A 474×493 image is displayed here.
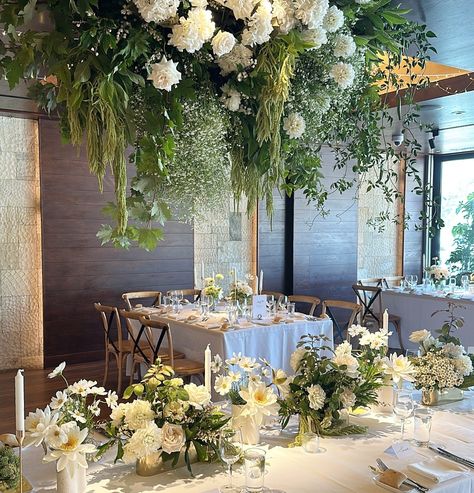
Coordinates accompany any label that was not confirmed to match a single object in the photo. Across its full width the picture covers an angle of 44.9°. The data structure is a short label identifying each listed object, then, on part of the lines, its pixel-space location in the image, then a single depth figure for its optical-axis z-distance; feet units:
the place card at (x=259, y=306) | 17.81
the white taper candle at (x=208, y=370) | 6.89
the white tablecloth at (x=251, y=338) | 16.43
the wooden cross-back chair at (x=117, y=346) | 18.65
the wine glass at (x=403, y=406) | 7.39
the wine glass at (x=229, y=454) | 5.73
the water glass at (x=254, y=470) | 5.62
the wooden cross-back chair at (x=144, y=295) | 21.90
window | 35.22
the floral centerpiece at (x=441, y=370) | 8.78
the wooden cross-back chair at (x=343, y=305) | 19.44
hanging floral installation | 4.16
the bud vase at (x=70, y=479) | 5.48
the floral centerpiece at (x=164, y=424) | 5.95
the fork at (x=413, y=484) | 5.90
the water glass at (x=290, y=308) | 19.19
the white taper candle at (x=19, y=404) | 5.11
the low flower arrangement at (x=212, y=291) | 19.80
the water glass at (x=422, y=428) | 7.21
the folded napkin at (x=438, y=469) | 6.18
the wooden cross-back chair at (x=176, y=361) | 16.35
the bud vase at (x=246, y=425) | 6.90
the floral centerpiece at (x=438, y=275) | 26.17
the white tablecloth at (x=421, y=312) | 22.66
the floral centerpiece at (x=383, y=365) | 8.05
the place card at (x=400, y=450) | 6.76
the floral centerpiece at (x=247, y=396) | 6.81
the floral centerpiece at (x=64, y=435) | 5.35
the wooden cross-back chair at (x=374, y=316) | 24.66
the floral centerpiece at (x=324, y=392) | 7.21
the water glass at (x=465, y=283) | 25.99
